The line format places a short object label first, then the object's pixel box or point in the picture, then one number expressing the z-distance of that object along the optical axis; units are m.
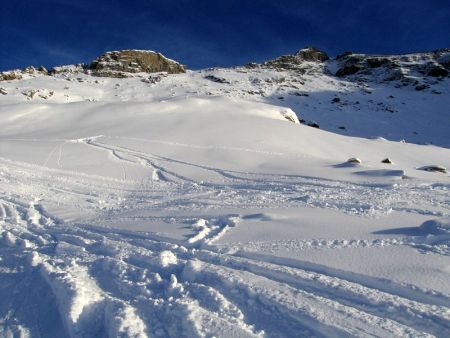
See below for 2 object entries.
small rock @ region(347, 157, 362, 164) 9.83
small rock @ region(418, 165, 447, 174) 11.44
